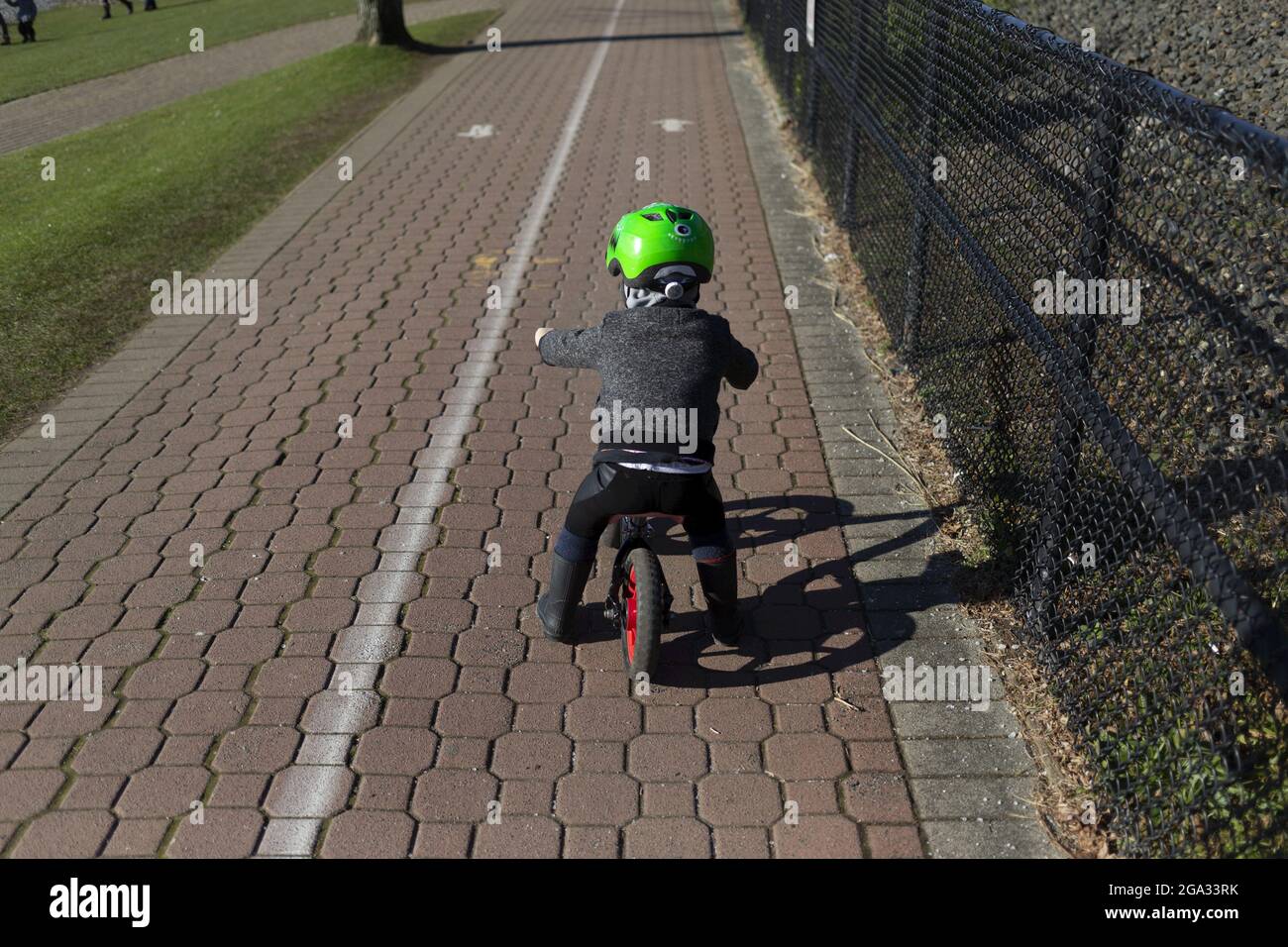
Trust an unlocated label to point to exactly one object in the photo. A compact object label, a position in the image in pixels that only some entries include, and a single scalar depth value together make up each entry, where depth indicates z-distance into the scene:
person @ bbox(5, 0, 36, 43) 28.23
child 4.15
